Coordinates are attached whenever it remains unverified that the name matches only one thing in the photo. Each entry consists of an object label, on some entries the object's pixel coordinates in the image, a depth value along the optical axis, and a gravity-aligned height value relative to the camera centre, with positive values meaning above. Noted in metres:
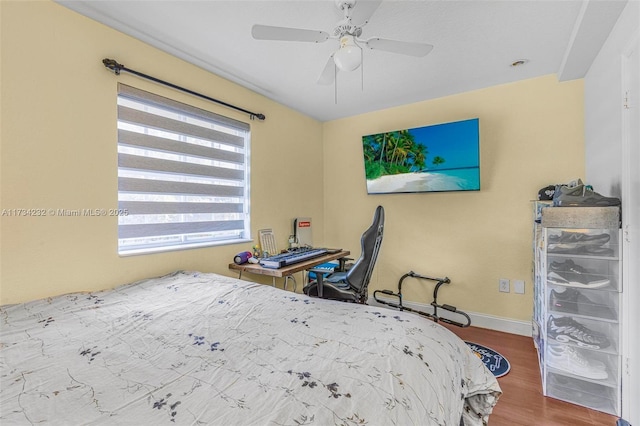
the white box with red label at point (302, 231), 3.34 -0.27
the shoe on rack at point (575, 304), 1.70 -0.66
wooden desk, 2.21 -0.49
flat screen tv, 2.77 +0.52
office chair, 2.21 -0.55
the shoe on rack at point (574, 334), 1.69 -0.84
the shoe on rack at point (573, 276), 1.69 -0.47
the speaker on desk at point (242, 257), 2.49 -0.43
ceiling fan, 1.46 +0.95
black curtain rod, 1.81 +0.98
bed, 0.73 -0.52
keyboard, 2.27 -0.44
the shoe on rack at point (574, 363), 1.68 -1.02
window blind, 1.96 +0.30
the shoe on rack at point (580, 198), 1.62 +0.02
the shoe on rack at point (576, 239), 1.67 -0.23
